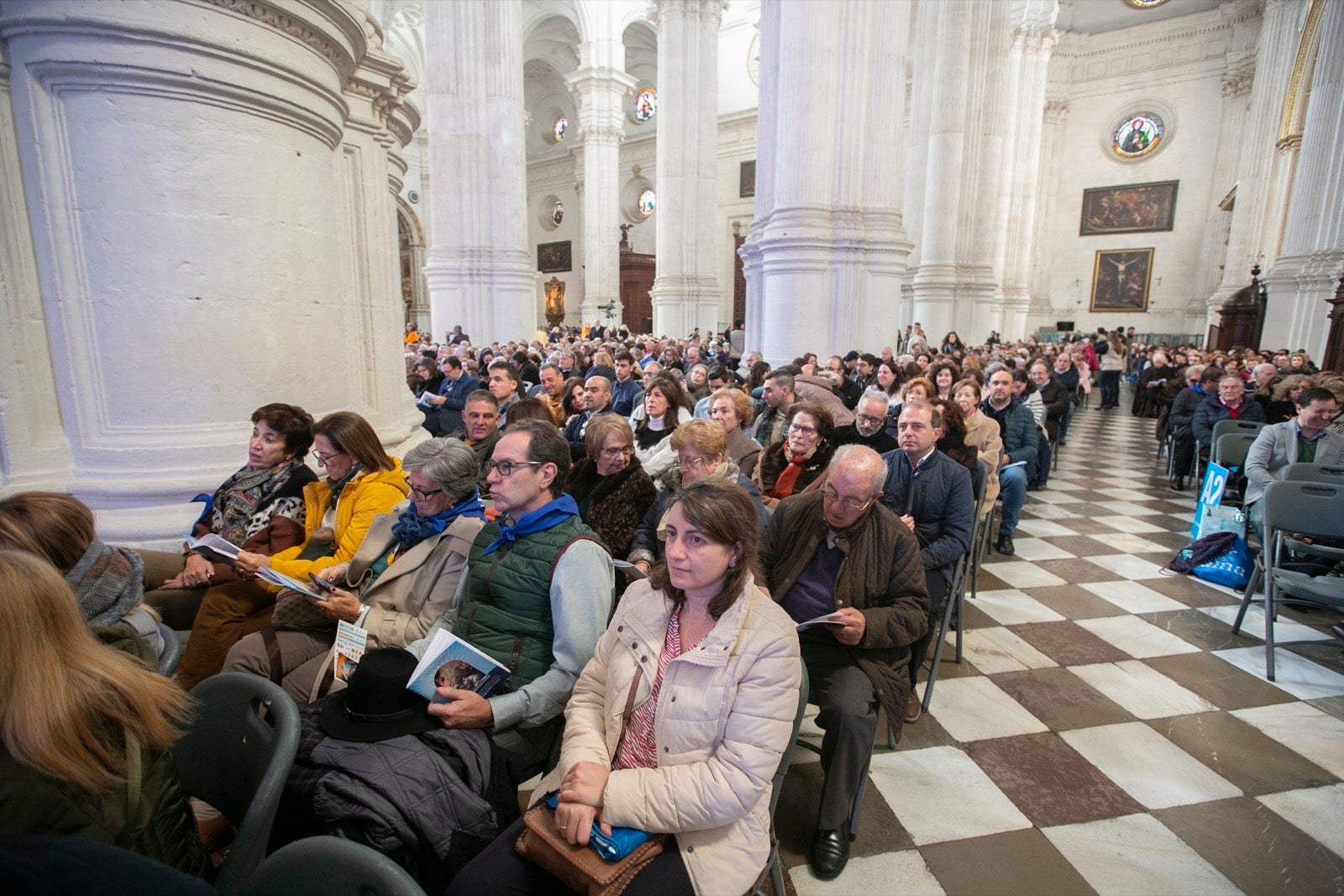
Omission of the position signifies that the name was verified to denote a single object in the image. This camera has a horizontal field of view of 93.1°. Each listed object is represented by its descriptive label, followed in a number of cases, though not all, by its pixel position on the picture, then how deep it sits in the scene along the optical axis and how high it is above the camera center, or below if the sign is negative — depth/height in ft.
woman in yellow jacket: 8.14 -2.85
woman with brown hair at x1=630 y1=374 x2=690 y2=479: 14.05 -2.04
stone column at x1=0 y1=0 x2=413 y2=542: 8.18 +1.32
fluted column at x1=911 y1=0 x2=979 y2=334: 43.83 +11.38
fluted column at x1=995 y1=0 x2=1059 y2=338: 59.36 +17.23
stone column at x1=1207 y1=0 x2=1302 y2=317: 54.85 +16.31
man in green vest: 6.22 -2.76
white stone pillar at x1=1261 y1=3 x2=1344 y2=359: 34.37 +6.33
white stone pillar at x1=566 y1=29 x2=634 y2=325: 67.92 +16.96
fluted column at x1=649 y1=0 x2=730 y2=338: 49.34 +12.51
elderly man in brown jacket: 7.26 -3.39
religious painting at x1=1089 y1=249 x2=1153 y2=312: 75.56 +5.88
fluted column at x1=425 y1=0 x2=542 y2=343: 36.91 +8.90
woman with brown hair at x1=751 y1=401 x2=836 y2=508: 11.90 -2.36
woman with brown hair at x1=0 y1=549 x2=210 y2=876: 3.34 -2.30
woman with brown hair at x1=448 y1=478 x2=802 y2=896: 4.93 -3.26
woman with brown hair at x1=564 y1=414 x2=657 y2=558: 10.72 -2.75
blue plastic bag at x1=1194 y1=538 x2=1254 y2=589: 14.98 -5.55
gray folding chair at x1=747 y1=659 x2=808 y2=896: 5.56 -4.09
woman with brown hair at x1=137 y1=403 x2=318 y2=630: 8.62 -2.71
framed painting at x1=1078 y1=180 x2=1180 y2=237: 73.61 +14.03
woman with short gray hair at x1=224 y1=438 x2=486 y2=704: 7.32 -3.15
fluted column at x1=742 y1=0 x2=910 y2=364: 27.86 +6.42
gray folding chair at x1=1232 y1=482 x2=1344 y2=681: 11.03 -3.46
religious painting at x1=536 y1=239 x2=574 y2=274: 98.27 +10.12
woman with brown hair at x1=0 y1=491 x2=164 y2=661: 5.28 -2.07
